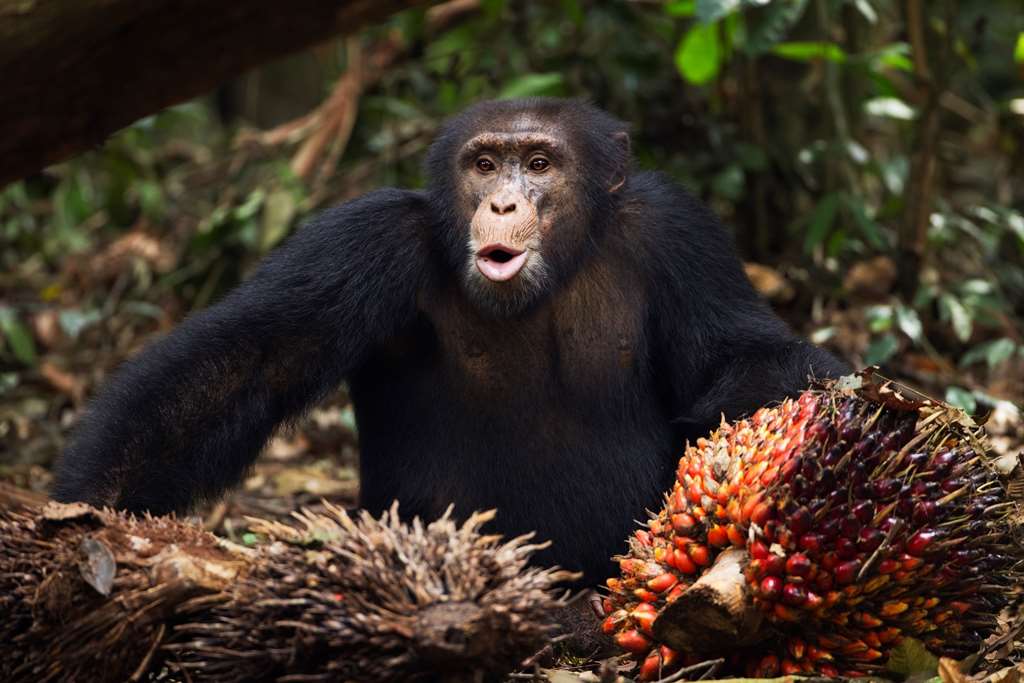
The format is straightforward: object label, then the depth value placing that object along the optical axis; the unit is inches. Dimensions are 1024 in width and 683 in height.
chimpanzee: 185.3
